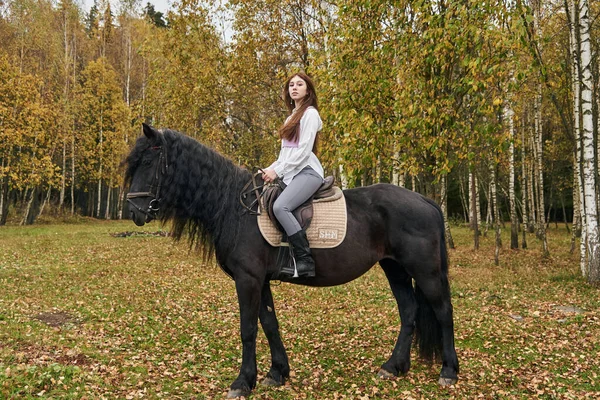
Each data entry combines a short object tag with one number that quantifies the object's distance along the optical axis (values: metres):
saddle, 5.02
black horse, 4.86
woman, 4.91
